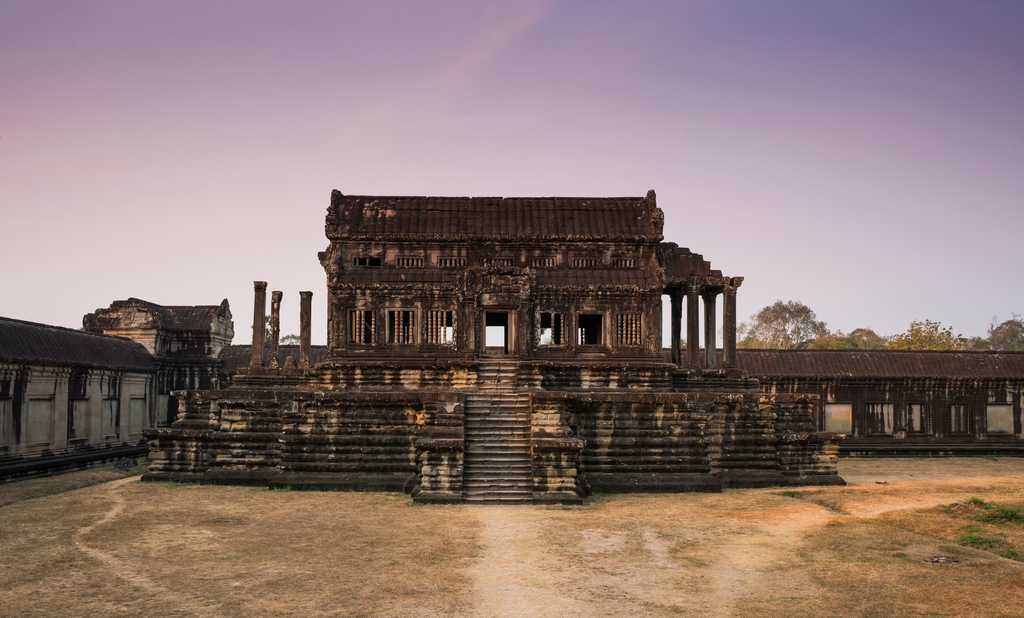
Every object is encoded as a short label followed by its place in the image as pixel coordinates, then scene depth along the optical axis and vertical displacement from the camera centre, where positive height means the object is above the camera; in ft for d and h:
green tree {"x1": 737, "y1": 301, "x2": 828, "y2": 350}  269.44 +13.33
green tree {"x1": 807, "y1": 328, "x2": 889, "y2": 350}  209.13 +6.88
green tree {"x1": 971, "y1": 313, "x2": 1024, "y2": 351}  280.31 +8.96
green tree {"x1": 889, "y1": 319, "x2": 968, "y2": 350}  179.63 +5.49
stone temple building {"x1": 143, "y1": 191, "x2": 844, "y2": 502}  67.87 -1.99
